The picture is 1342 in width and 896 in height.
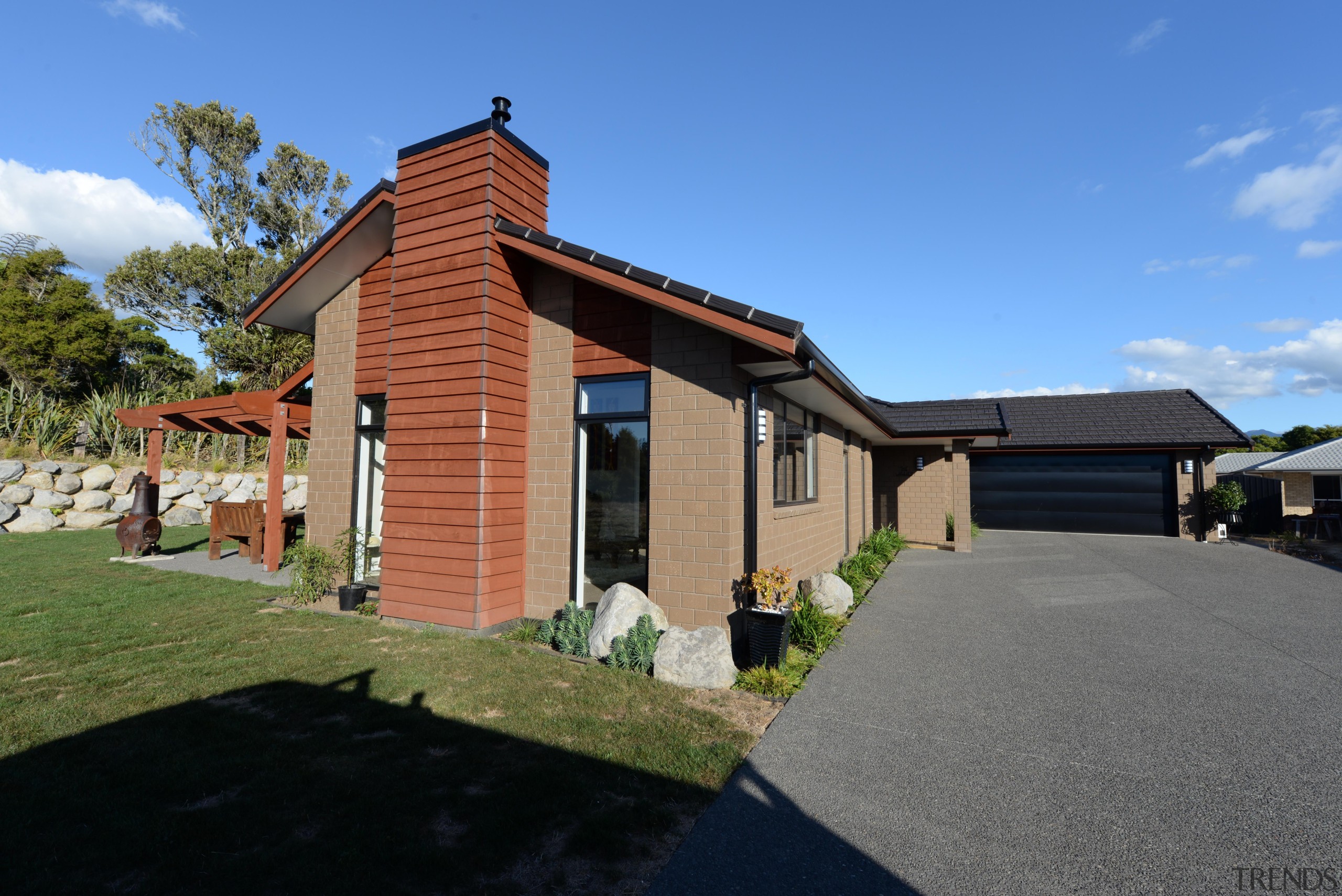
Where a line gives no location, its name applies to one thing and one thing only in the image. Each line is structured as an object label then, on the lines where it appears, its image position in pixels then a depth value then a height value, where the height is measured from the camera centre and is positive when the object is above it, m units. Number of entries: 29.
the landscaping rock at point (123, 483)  15.41 -0.22
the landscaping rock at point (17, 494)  13.64 -0.49
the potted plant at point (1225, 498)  14.89 -0.28
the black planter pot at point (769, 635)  4.99 -1.33
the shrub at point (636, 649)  5.05 -1.48
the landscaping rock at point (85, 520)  14.38 -1.13
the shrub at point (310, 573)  7.29 -1.22
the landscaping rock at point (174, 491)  16.16 -0.44
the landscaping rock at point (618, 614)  5.27 -1.25
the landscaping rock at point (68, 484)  14.42 -0.26
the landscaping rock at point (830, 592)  7.06 -1.35
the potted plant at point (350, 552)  7.61 -0.99
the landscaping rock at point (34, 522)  13.41 -1.12
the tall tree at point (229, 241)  21.02 +9.64
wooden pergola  9.22 +1.06
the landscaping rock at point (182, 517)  15.82 -1.15
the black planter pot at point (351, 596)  6.88 -1.41
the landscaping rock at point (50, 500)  14.01 -0.63
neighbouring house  17.97 +0.29
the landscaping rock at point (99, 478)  14.93 -0.08
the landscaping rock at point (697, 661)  4.73 -1.48
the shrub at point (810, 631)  5.80 -1.50
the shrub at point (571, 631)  5.43 -1.47
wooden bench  10.29 -0.90
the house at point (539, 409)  5.56 +0.76
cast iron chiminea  10.34 -0.89
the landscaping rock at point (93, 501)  14.61 -0.67
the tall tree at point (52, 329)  17.20 +4.52
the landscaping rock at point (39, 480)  14.17 -0.15
